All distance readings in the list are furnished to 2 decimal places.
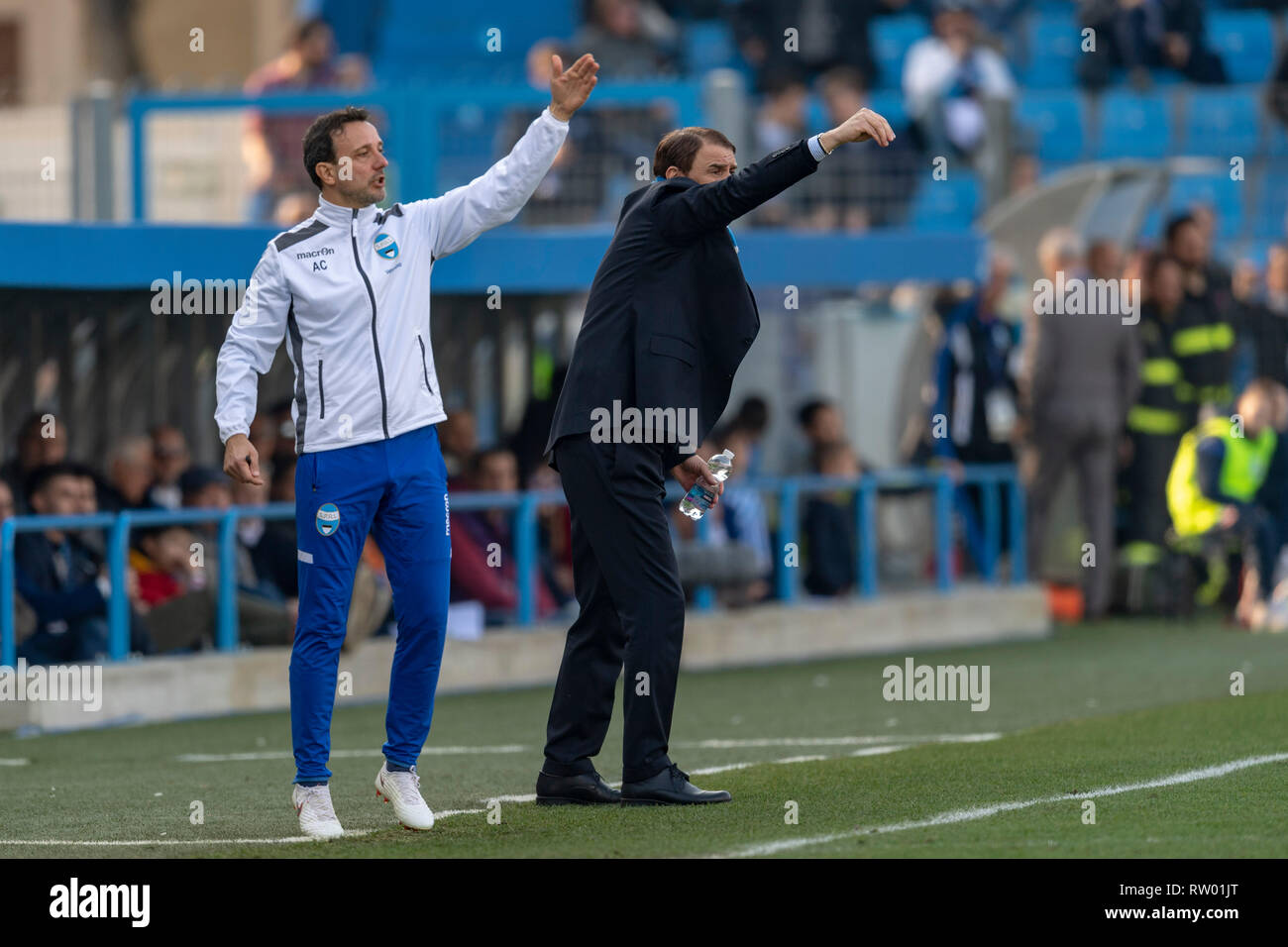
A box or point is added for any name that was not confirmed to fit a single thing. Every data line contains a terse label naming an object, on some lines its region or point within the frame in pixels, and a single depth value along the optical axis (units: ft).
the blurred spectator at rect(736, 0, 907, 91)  70.13
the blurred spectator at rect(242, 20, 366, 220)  48.08
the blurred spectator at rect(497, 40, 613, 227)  48.85
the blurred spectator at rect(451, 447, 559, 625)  43.93
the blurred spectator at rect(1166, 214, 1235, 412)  54.03
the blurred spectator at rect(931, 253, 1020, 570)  53.42
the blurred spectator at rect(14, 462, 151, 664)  37.60
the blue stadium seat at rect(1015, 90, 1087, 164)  66.44
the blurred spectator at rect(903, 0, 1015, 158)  62.76
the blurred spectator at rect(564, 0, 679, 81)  68.74
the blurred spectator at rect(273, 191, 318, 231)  46.47
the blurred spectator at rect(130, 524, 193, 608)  40.16
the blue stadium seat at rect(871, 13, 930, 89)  74.08
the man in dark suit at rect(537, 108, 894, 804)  24.76
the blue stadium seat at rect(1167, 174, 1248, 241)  64.23
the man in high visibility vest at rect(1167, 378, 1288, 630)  51.19
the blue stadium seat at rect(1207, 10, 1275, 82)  73.87
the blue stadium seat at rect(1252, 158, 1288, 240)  63.67
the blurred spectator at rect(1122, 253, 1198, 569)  53.67
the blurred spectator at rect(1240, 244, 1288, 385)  55.01
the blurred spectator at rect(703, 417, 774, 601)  46.55
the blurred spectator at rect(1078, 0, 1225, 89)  69.87
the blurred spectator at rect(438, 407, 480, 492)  46.86
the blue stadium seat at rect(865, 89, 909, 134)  55.11
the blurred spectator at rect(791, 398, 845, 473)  50.44
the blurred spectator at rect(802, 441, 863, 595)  48.42
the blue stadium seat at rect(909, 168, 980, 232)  57.26
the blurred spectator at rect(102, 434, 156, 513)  42.01
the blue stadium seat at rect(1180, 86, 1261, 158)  64.08
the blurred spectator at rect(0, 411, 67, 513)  40.93
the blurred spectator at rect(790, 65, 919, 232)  52.01
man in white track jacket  23.65
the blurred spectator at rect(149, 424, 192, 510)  43.50
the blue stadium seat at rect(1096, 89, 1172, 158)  66.69
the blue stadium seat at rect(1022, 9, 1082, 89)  74.08
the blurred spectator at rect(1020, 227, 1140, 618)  52.75
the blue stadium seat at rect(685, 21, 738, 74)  75.25
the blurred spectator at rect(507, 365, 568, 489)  50.80
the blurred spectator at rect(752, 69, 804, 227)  55.31
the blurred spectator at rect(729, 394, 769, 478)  50.42
